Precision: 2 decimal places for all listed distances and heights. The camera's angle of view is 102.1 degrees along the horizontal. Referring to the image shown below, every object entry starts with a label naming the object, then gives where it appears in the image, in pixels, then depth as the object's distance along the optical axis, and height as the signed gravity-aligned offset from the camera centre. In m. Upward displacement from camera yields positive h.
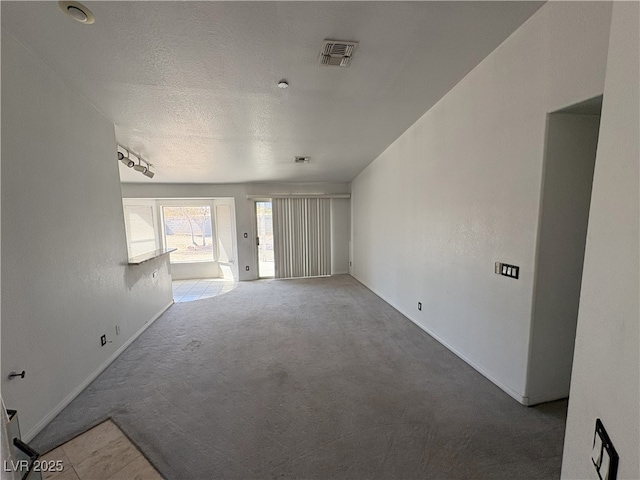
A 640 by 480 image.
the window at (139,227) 6.40 -0.36
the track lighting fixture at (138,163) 3.48 +0.80
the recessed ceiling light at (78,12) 1.34 +1.07
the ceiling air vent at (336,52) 1.68 +1.07
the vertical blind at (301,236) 6.33 -0.63
